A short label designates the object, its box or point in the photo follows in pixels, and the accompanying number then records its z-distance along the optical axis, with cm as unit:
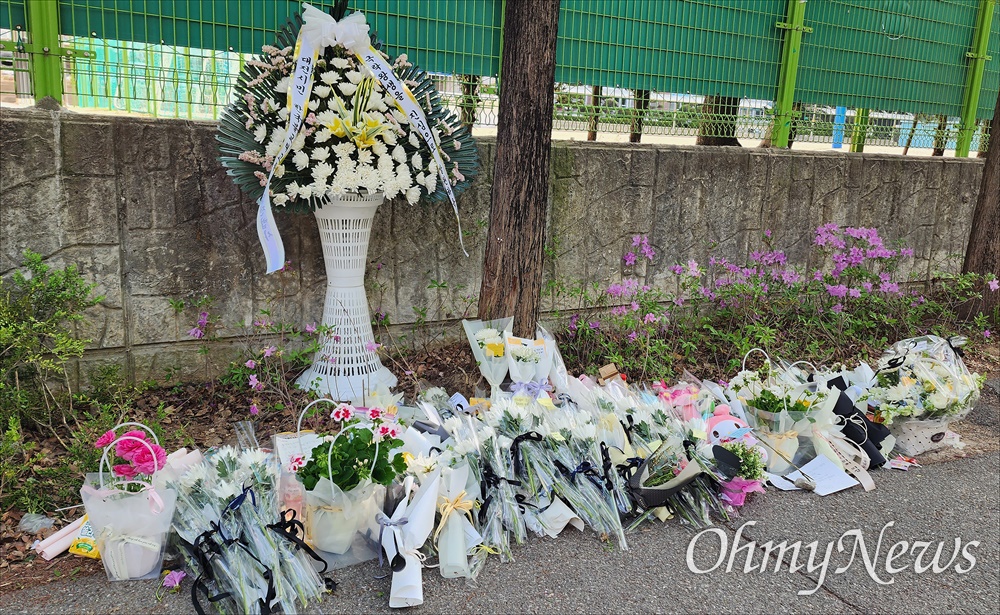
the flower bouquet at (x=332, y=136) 352
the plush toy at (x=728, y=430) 329
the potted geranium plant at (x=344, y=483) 245
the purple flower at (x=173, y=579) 234
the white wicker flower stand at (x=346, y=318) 386
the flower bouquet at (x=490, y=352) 373
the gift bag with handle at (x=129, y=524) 232
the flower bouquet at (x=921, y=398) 364
